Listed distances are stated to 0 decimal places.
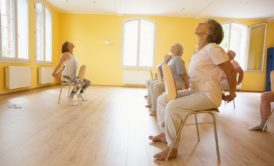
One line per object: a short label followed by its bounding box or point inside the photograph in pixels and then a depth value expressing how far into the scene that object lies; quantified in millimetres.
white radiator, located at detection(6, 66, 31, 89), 5234
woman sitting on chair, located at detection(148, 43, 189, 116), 2782
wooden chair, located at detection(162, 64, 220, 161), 1738
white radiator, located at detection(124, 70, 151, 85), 8898
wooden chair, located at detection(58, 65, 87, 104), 4315
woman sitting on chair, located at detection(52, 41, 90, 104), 4101
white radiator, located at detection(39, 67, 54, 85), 6918
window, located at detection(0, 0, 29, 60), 5215
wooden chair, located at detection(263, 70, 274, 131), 2653
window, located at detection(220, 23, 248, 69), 8977
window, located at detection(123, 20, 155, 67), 9031
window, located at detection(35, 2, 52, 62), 6992
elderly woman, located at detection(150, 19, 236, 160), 1672
